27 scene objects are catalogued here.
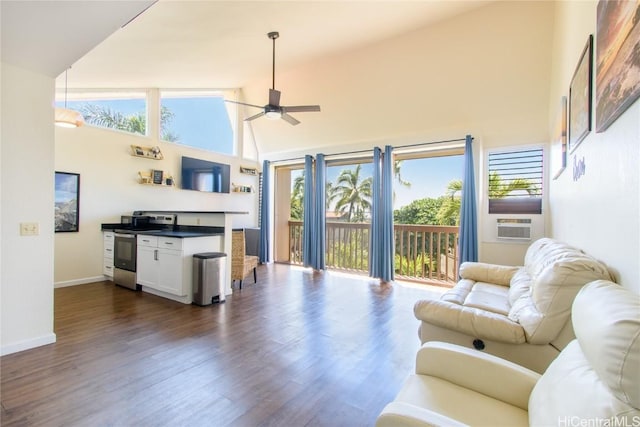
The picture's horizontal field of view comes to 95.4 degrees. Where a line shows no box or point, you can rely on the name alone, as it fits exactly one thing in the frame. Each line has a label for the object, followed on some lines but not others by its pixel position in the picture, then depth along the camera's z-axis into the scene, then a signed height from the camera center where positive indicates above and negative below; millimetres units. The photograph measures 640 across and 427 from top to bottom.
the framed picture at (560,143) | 2863 +800
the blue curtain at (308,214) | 6344 +73
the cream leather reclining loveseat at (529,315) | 1548 -641
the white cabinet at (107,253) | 4906 -579
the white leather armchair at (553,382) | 713 -610
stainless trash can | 3791 -792
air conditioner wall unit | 4250 -191
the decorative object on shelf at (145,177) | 5477 +784
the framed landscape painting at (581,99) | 1934 +870
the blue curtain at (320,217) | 6203 +6
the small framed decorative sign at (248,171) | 7234 +1192
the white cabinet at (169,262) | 3879 -608
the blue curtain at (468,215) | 4531 +21
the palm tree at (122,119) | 5012 +1819
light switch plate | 2533 -82
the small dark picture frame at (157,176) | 5631 +824
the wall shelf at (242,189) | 7129 +726
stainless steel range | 4509 -369
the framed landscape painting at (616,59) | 1143 +708
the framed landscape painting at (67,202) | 4527 +275
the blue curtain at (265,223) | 7129 -132
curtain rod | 4823 +1287
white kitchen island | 3949 -196
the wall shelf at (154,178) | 5496 +785
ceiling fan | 4031 +1542
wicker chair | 4637 -625
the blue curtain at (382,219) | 5277 -40
